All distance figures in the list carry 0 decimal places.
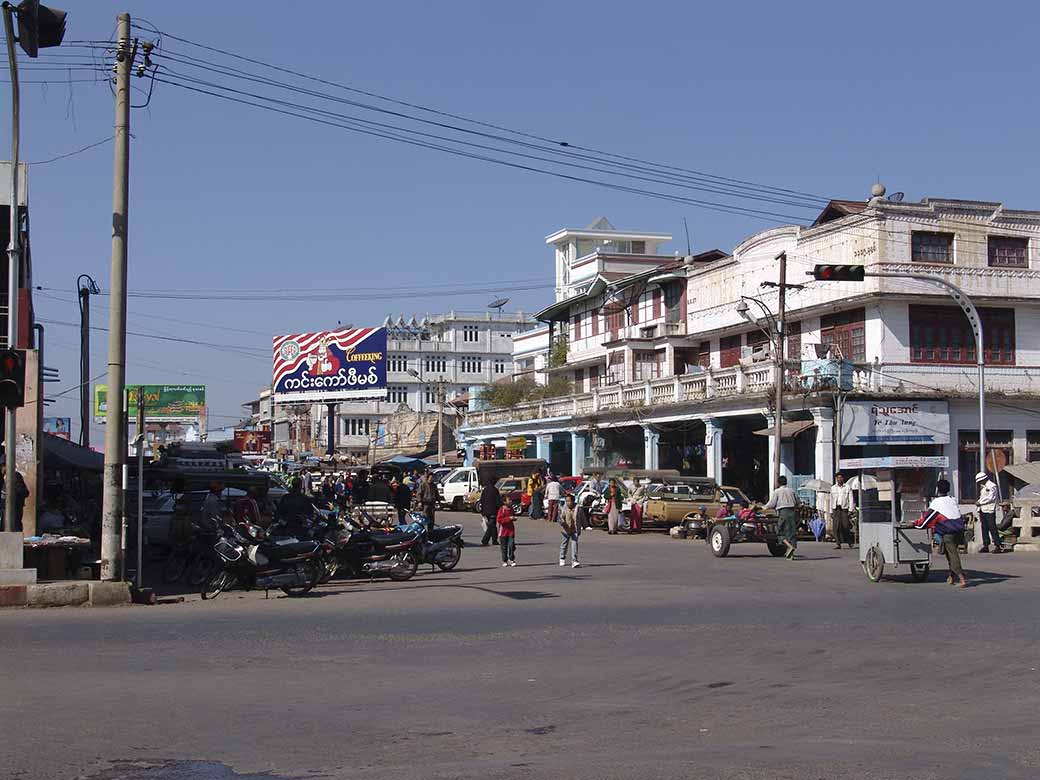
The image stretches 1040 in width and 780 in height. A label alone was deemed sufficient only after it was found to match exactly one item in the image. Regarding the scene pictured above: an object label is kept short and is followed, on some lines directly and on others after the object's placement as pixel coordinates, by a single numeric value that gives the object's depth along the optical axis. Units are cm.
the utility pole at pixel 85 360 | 4578
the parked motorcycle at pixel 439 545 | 2294
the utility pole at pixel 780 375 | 3638
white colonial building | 3916
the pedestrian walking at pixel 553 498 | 4219
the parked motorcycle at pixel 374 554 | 2123
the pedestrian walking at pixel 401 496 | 3586
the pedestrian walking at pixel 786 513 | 2547
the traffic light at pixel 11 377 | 1631
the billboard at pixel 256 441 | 13138
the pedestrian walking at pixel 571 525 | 2342
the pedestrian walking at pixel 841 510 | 2995
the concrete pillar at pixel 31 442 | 2059
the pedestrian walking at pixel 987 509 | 2788
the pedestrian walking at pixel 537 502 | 4625
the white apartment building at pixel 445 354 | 13575
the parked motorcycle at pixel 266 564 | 1889
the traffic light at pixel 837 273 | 2583
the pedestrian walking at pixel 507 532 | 2350
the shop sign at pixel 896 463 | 3247
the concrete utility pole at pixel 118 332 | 1773
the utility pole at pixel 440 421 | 7215
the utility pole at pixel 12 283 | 1817
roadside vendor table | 1866
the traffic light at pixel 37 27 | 1420
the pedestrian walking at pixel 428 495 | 3231
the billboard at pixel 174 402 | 9400
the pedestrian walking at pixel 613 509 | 3706
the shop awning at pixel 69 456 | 3171
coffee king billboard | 6000
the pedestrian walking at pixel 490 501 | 2786
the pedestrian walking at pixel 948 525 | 1961
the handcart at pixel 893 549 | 1994
